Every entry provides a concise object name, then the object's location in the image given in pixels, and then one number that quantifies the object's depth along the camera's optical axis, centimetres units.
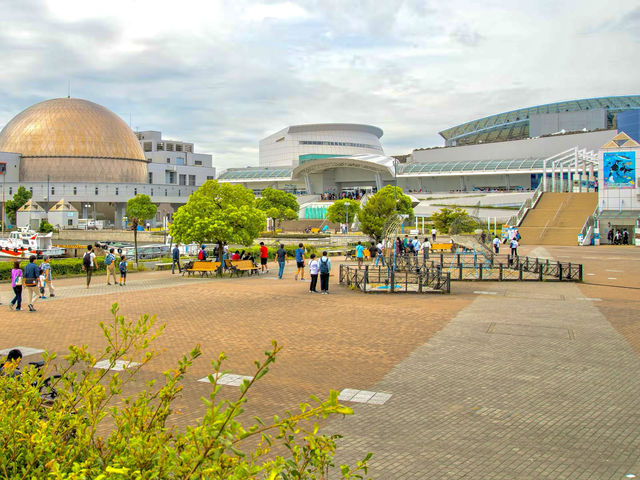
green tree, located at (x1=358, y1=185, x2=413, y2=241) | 4553
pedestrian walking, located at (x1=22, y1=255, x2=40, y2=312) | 1545
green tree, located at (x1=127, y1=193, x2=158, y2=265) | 7712
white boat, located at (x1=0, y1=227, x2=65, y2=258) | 3925
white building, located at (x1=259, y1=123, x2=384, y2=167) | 12375
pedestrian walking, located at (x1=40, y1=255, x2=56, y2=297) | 1797
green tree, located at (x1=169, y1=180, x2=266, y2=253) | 2433
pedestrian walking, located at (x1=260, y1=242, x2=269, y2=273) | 2564
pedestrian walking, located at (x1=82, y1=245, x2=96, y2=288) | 2048
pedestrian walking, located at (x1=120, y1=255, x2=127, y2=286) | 2138
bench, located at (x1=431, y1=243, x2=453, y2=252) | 3962
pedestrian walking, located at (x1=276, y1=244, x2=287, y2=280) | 2361
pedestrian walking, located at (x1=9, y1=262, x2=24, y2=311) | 1560
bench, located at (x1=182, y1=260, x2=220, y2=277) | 2417
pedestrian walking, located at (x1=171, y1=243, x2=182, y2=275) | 2636
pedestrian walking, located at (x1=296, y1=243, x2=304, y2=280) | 2258
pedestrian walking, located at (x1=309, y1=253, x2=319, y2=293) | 1878
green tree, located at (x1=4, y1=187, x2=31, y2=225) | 7869
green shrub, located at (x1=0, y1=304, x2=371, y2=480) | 301
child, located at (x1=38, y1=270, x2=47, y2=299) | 1798
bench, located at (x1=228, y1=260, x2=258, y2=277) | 2450
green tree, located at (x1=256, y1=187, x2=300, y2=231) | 6141
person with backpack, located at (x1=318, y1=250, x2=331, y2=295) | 1850
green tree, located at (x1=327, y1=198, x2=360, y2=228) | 6494
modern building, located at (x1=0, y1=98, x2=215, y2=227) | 9319
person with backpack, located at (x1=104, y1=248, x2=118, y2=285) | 2155
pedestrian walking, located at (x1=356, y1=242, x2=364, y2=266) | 2628
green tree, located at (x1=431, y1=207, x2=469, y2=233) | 5362
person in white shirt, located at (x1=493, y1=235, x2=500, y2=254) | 3484
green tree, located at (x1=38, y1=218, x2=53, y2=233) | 6149
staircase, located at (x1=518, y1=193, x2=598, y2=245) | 4716
